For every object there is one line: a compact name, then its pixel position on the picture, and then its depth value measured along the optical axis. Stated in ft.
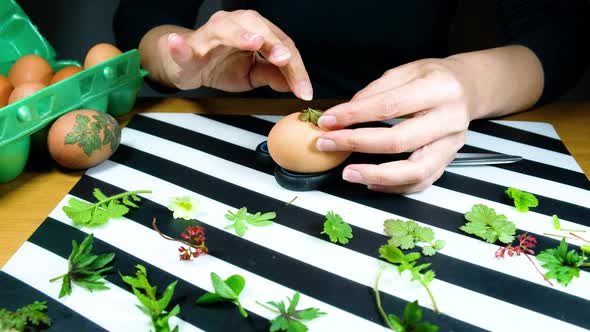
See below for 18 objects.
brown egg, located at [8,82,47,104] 2.77
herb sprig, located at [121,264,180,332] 1.86
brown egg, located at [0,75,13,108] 2.83
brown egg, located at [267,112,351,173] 2.56
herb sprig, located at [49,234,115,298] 2.05
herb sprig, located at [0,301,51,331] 1.83
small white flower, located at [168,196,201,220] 2.48
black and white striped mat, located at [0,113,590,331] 2.00
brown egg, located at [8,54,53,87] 3.04
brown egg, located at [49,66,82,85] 3.04
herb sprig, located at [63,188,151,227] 2.43
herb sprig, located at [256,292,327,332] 1.87
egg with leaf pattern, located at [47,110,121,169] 2.70
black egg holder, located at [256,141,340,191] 2.70
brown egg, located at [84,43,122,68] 3.25
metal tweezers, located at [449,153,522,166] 2.98
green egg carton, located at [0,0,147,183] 2.59
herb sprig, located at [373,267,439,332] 1.79
